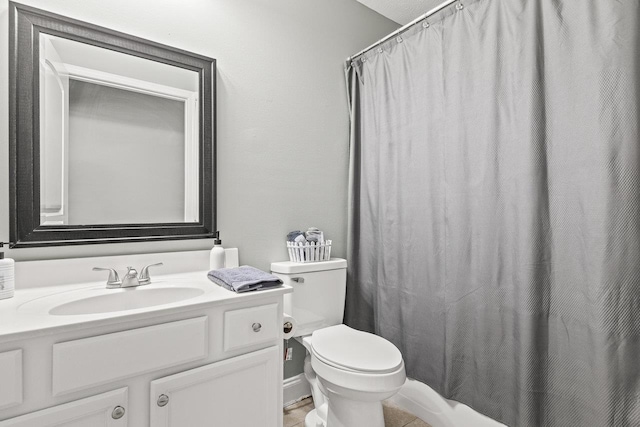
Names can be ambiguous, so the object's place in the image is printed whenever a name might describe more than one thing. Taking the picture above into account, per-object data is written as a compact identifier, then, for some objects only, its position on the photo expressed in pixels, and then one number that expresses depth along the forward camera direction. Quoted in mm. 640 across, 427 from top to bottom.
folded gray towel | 1227
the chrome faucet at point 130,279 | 1277
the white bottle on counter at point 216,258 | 1554
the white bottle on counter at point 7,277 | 1093
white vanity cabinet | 869
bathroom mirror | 1235
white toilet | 1322
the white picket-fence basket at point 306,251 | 1803
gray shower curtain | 1098
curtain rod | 1595
